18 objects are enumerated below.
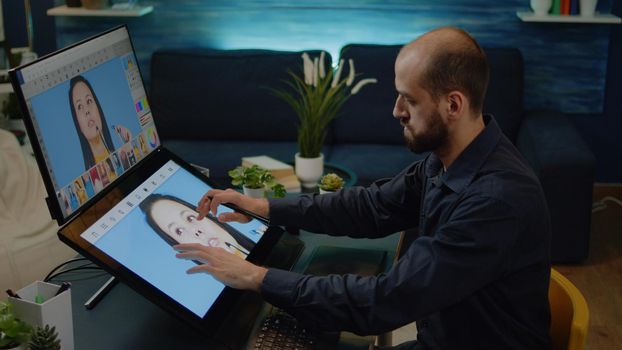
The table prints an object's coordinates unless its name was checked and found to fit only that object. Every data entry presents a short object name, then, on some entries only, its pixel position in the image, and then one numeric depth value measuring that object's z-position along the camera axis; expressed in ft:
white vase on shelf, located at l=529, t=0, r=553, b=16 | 13.39
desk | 5.37
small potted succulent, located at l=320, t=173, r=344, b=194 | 7.82
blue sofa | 13.09
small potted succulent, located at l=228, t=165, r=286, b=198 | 7.76
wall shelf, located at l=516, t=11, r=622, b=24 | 13.19
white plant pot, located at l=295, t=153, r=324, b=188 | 9.49
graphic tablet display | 5.22
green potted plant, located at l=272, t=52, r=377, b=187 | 9.50
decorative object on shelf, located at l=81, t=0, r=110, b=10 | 14.43
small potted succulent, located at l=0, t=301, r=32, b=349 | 4.60
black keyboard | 5.23
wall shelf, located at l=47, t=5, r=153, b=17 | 14.24
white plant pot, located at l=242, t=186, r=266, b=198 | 7.77
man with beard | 5.07
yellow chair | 5.24
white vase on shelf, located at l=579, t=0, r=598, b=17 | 13.25
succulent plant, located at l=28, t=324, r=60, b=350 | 4.69
